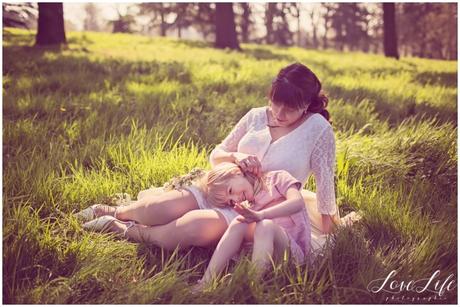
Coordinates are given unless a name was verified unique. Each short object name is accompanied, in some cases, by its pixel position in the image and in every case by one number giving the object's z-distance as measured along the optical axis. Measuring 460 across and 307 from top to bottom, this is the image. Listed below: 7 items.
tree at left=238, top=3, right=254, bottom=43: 27.63
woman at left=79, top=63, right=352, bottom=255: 2.56
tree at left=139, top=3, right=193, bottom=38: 22.89
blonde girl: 2.26
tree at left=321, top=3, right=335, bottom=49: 32.50
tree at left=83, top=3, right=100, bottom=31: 50.96
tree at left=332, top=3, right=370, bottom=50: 37.46
